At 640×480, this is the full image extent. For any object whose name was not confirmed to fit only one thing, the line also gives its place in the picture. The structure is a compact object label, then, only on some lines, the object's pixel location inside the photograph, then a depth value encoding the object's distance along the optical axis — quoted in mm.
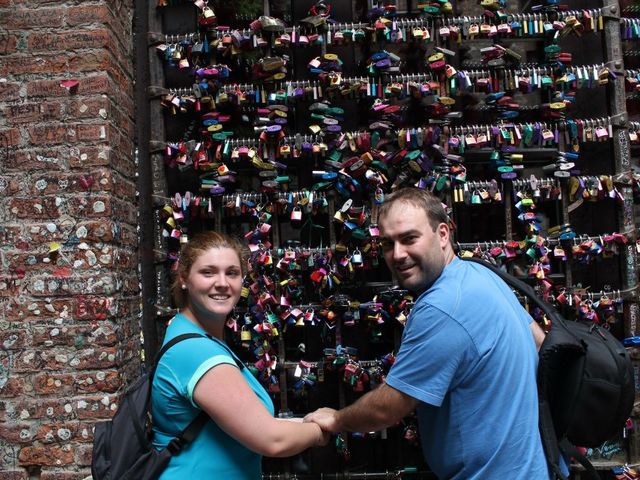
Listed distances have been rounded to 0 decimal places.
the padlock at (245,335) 2879
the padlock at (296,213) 2903
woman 1641
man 1733
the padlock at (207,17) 2920
